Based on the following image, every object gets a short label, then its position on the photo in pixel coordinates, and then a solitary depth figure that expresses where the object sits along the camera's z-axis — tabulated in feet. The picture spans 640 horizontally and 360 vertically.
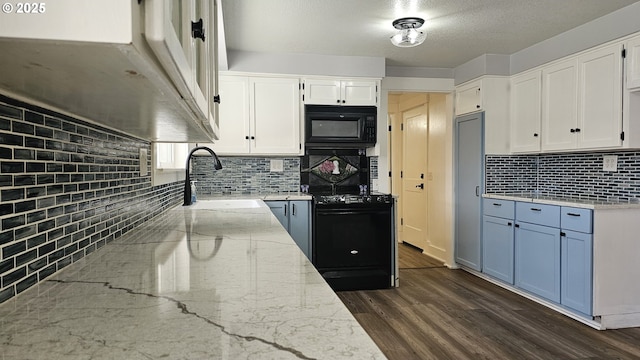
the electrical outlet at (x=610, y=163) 10.02
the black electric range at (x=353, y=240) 11.21
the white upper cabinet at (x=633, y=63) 8.47
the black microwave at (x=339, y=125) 11.93
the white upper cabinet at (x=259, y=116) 11.76
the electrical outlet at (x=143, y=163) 5.30
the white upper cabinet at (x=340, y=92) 12.10
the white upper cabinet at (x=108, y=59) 1.31
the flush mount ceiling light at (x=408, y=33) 9.30
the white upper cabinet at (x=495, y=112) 12.37
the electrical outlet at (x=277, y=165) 12.86
